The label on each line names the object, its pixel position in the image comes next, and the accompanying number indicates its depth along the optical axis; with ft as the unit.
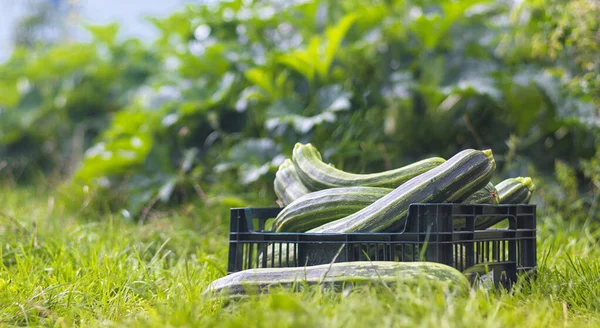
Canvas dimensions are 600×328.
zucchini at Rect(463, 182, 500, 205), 7.56
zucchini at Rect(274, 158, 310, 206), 8.65
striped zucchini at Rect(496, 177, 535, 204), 8.14
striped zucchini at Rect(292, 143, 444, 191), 7.82
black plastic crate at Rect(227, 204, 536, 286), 6.68
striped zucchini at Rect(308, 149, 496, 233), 7.04
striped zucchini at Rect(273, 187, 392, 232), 7.64
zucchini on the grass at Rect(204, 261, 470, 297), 5.94
